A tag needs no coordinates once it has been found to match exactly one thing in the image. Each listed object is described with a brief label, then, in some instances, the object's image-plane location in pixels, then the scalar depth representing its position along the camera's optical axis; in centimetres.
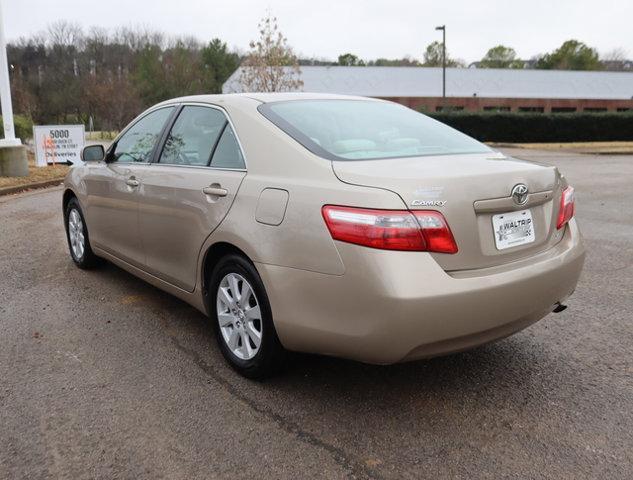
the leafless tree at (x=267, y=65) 3056
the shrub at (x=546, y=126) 3381
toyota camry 257
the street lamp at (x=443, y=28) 4046
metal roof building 5541
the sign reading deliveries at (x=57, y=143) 1591
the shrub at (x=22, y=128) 2108
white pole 1326
